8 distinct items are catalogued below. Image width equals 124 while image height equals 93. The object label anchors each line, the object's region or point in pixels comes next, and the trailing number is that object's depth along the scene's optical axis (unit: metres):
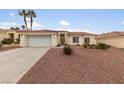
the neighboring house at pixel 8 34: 16.02
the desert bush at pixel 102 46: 10.16
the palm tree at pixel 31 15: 16.71
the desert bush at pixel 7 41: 13.67
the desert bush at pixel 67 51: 6.73
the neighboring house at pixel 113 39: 12.30
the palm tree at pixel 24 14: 16.19
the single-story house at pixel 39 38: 12.12
